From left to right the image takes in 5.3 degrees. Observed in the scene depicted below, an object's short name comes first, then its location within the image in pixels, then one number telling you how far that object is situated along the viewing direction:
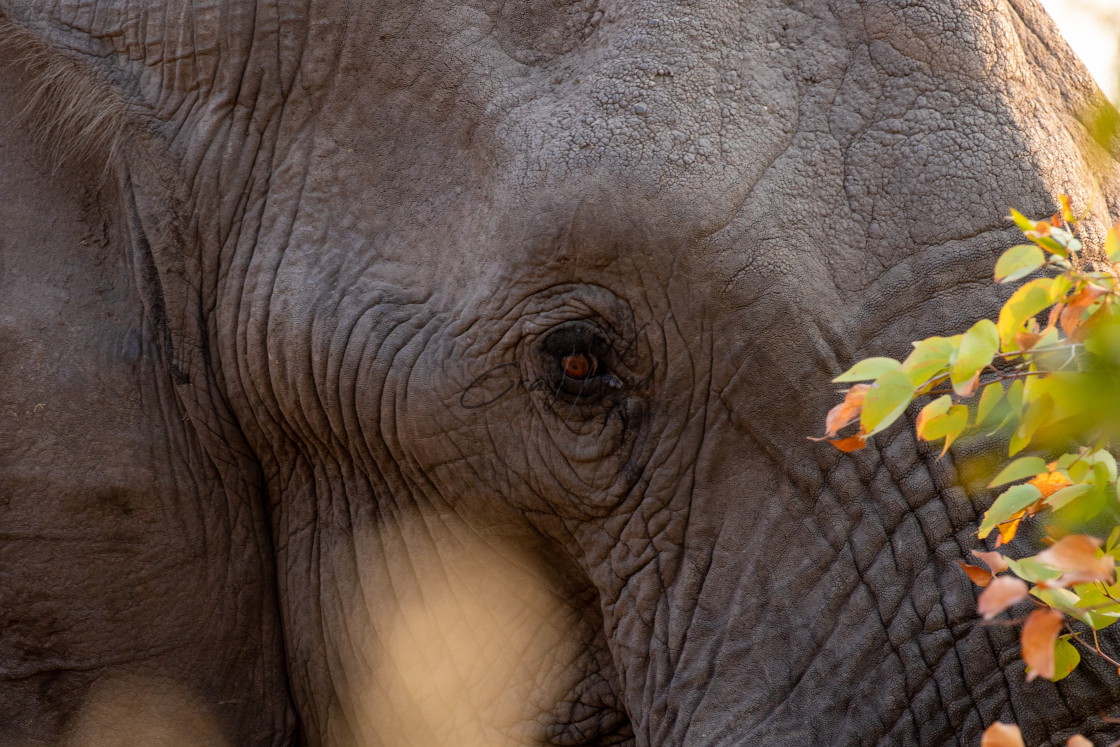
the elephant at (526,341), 8.57
